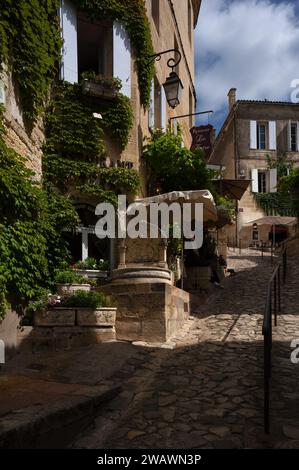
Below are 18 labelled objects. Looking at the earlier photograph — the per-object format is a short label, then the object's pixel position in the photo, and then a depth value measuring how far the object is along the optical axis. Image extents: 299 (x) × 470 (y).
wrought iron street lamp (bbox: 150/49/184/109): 9.09
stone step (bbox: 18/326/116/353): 6.34
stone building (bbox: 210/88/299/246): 26.38
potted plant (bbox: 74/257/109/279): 8.47
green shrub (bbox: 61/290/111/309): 6.60
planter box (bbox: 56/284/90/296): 7.37
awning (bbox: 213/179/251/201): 15.34
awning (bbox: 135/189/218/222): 8.71
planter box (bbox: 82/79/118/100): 9.32
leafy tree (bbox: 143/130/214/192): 10.44
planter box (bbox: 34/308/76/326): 6.46
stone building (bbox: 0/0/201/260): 7.75
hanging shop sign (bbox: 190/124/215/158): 14.55
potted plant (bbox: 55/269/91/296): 7.40
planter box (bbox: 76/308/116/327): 6.46
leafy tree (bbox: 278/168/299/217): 17.91
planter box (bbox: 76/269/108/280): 8.45
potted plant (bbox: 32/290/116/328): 6.48
